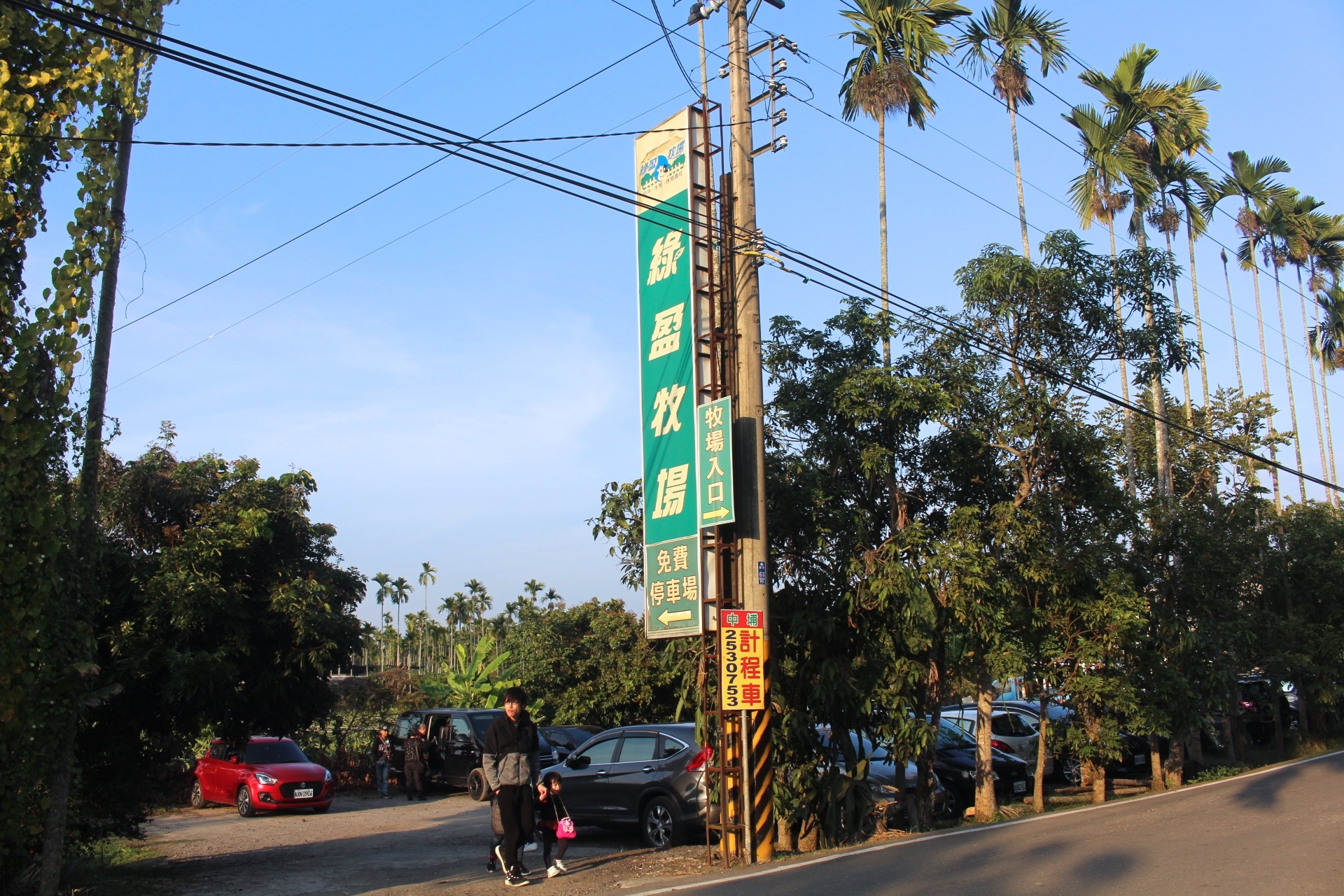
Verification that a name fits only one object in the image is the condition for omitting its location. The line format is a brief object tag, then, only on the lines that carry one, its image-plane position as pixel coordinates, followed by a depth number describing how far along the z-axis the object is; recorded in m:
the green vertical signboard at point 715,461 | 10.72
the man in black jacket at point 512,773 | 9.59
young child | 10.04
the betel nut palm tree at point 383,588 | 85.81
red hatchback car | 19.16
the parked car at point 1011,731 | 19.64
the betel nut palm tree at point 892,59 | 16.83
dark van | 20.95
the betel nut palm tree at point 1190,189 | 25.42
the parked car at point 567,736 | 20.25
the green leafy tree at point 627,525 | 15.08
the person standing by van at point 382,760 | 22.75
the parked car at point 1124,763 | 19.67
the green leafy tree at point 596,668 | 23.78
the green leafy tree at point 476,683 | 31.81
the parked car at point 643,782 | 12.01
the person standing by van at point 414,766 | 21.47
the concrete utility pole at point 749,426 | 10.72
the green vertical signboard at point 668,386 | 11.23
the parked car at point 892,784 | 13.46
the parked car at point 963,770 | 16.41
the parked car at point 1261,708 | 23.82
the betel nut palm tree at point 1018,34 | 20.94
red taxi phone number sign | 10.38
